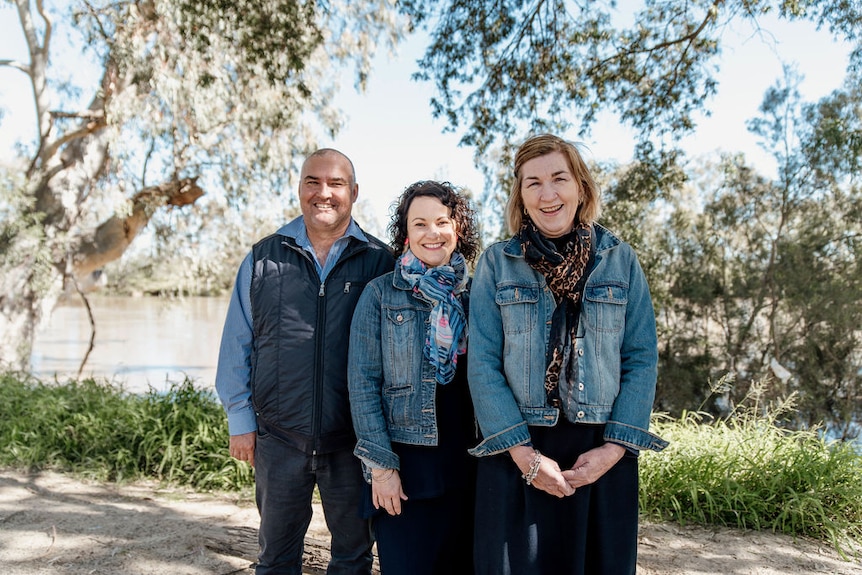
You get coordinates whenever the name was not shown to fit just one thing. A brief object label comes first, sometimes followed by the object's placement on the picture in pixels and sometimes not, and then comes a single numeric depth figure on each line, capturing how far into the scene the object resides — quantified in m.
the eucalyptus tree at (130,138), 8.09
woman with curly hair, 2.05
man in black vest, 2.34
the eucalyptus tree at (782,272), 9.45
